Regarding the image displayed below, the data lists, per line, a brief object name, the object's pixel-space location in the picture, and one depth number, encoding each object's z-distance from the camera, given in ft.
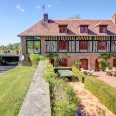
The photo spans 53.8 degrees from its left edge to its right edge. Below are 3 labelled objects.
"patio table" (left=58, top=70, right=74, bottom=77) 34.96
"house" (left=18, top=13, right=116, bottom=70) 51.21
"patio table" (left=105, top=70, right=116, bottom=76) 40.96
